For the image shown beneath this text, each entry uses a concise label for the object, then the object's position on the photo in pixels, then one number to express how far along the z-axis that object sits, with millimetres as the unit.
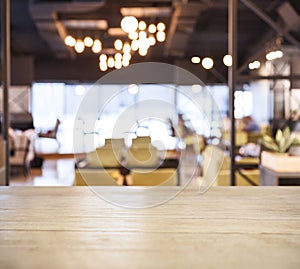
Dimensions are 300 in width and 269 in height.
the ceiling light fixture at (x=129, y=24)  5535
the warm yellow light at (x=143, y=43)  7130
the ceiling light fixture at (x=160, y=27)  7069
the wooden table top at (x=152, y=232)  641
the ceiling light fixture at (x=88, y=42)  7734
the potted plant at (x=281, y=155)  3789
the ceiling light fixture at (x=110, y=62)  8555
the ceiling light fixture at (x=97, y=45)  7770
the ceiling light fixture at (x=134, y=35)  6967
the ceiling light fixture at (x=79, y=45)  7641
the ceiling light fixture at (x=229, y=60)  4336
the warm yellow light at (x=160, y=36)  7215
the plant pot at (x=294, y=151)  3855
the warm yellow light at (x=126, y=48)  8110
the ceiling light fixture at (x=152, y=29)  7004
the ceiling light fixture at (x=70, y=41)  7527
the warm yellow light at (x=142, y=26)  6850
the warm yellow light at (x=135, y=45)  7394
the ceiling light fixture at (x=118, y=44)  7945
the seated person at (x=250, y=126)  12281
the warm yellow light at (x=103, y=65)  8430
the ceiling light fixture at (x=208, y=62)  6304
